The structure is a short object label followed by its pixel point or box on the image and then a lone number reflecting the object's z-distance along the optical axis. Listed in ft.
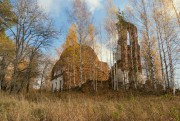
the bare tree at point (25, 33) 57.77
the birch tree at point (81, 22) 77.95
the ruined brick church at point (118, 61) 83.76
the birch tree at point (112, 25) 81.35
